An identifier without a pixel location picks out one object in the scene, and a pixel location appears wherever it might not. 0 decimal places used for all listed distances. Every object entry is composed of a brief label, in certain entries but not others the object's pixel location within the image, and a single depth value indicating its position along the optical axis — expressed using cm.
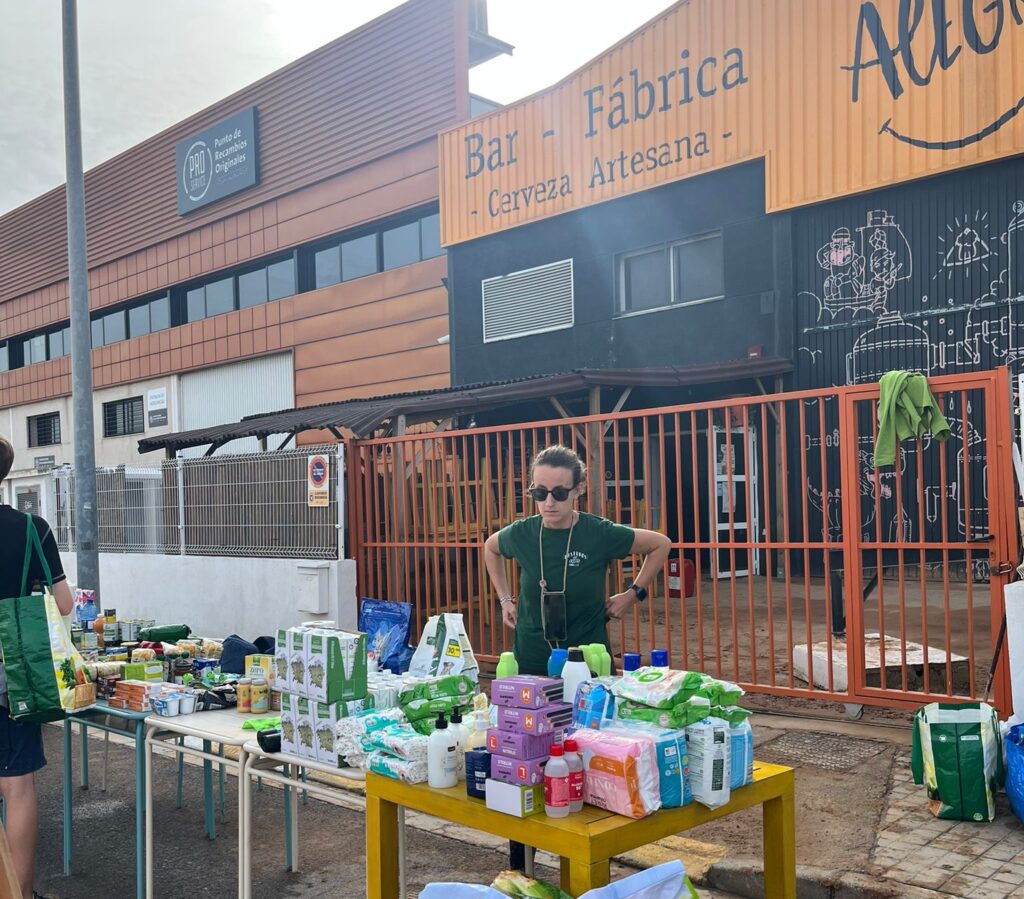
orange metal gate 636
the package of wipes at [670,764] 272
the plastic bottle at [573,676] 322
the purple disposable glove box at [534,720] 271
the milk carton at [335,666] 356
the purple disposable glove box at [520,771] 268
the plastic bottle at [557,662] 347
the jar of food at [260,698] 456
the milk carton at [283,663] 373
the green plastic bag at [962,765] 463
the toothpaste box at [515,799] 267
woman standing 424
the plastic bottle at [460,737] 305
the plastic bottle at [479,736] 310
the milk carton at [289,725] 366
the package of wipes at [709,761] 279
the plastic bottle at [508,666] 359
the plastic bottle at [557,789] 265
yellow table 253
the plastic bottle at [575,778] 269
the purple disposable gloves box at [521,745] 270
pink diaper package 262
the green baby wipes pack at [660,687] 286
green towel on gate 608
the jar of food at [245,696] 459
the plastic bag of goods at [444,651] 411
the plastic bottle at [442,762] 299
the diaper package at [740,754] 295
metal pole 962
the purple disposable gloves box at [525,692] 278
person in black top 405
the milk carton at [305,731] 358
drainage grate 580
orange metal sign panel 1182
